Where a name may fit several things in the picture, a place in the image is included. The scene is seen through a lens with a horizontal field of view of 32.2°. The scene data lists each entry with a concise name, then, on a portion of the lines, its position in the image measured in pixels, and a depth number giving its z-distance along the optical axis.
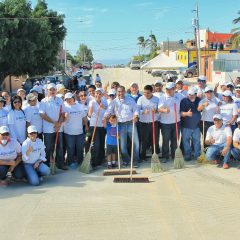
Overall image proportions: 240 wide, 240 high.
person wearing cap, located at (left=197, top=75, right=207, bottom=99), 10.23
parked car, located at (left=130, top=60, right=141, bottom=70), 80.94
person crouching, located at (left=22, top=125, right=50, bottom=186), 8.05
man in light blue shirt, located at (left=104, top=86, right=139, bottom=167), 9.24
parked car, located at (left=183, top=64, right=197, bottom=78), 57.40
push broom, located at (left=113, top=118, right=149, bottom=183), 8.10
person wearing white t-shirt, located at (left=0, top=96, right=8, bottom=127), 8.38
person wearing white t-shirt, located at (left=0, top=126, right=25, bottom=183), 7.97
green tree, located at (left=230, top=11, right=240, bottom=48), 37.52
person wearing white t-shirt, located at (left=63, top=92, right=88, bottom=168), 9.20
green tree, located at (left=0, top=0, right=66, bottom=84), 27.23
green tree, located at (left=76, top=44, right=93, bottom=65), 157.85
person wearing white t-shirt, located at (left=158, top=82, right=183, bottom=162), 9.50
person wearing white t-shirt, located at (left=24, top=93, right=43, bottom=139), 8.73
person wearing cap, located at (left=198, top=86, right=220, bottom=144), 9.53
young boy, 9.28
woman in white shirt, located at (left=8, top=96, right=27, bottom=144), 8.38
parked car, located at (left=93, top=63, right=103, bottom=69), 93.30
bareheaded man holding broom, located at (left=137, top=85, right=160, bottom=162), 9.48
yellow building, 68.06
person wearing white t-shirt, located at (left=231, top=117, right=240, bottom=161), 8.91
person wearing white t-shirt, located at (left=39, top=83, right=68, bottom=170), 8.91
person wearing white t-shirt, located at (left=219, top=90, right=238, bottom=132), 9.32
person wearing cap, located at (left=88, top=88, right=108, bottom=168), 9.40
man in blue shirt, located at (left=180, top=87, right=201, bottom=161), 9.62
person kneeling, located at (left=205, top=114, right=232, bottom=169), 9.05
